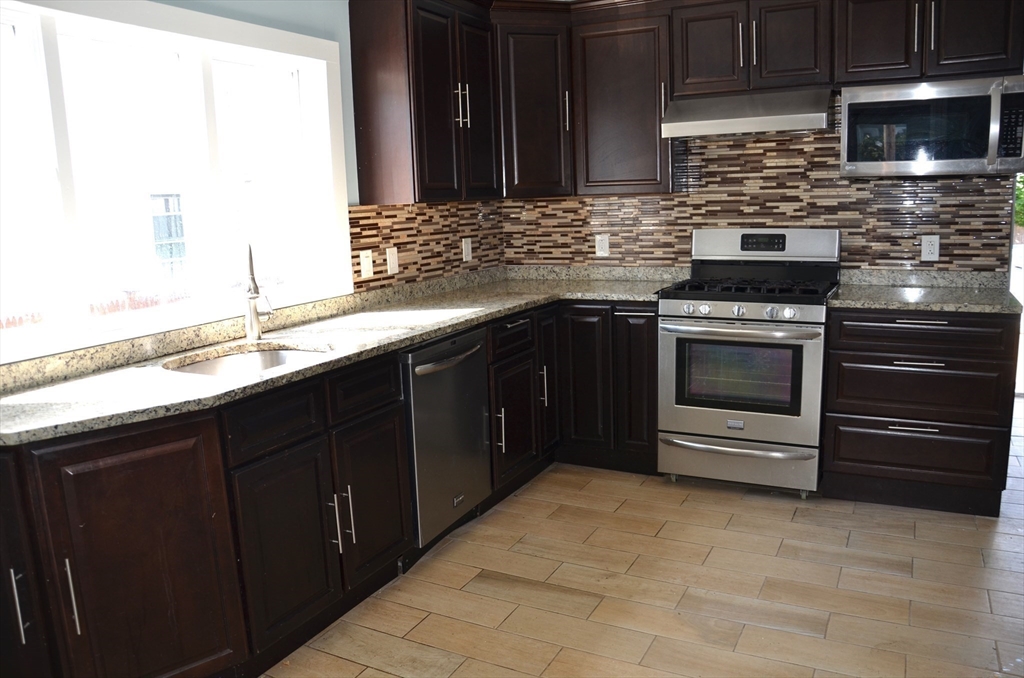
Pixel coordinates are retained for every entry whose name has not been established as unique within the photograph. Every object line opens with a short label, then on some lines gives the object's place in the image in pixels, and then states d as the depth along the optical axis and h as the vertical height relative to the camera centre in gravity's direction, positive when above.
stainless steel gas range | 3.63 -0.82
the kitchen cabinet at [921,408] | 3.37 -0.95
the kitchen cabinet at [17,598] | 1.95 -0.93
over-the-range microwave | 3.38 +0.22
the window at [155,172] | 2.47 +0.12
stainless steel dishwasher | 3.09 -0.92
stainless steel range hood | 3.62 +0.33
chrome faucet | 2.92 -0.40
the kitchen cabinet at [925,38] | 3.38 +0.60
